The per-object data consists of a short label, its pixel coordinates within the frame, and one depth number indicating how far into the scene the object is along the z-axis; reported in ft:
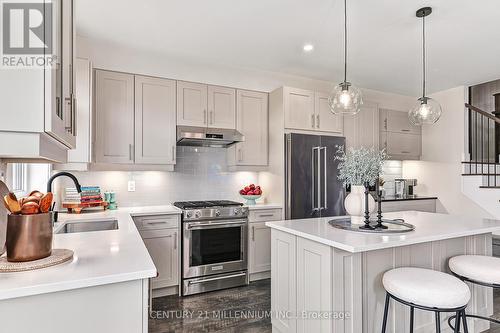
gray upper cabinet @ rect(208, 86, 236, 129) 12.25
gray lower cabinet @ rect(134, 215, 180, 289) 10.12
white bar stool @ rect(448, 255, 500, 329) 6.28
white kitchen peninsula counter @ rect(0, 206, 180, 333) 3.30
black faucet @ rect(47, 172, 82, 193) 6.53
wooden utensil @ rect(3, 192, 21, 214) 3.80
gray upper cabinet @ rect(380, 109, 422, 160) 15.71
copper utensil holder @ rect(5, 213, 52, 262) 3.79
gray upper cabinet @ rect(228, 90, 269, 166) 12.73
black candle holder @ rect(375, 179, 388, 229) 7.01
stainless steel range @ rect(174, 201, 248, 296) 10.59
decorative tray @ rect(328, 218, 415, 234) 6.68
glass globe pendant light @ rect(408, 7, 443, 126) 9.25
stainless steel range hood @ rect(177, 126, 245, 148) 11.22
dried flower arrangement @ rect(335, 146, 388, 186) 7.24
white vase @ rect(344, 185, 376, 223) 7.54
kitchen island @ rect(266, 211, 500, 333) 6.02
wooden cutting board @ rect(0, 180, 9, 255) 4.24
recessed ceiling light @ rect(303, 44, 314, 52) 10.66
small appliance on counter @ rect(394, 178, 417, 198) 16.44
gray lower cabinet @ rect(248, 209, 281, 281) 11.80
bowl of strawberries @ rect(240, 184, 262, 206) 12.75
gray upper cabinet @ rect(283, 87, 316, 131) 12.49
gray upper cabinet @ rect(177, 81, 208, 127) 11.75
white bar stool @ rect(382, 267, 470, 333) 5.19
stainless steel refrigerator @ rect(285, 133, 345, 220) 12.10
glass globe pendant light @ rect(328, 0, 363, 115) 8.05
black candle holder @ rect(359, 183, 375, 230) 7.02
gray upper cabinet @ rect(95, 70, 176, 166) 10.57
